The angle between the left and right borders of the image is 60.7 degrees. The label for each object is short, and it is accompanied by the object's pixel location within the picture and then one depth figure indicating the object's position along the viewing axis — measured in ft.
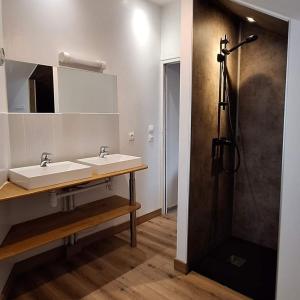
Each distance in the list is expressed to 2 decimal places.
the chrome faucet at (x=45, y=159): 7.04
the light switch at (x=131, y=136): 10.08
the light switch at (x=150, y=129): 10.89
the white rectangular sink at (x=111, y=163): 7.42
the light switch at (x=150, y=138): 10.95
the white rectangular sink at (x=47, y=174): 5.94
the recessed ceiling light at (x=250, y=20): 7.55
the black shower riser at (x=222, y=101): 7.59
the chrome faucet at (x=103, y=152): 8.61
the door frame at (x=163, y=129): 11.02
